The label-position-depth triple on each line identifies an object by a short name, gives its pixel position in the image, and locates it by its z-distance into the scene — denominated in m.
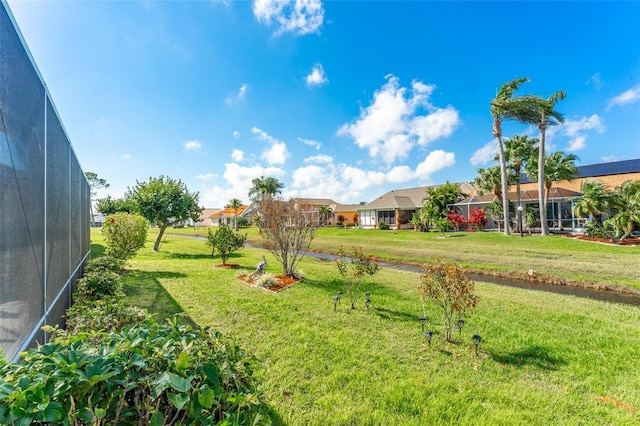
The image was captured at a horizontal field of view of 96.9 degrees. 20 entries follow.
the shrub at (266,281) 8.70
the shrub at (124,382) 1.04
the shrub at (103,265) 7.14
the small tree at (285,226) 10.19
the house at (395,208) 34.72
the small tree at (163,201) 16.97
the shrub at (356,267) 7.35
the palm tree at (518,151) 23.78
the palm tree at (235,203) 50.71
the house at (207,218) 70.88
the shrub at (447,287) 4.90
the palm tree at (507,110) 20.70
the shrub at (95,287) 5.45
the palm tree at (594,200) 19.12
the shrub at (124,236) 11.27
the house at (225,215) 62.81
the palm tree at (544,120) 20.47
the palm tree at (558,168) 22.12
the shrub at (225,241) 12.69
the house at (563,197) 24.47
